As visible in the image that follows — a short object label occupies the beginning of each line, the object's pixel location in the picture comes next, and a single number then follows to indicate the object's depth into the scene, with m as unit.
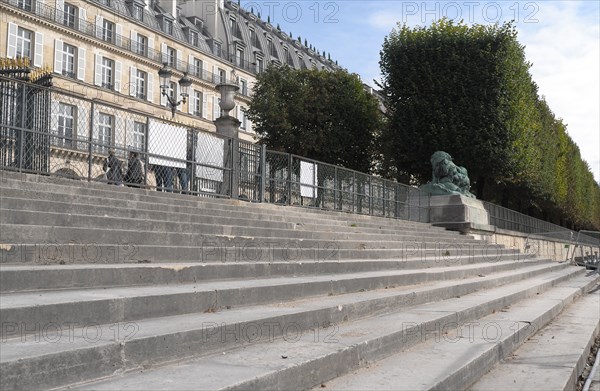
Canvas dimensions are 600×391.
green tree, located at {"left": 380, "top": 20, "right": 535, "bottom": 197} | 26.94
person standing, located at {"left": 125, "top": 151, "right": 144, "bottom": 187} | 10.76
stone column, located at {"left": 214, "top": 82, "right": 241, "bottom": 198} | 13.27
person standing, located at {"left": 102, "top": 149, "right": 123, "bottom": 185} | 10.32
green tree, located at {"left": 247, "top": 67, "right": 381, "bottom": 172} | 29.88
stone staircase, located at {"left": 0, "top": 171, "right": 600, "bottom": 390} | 3.13
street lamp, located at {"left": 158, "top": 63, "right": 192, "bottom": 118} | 15.73
